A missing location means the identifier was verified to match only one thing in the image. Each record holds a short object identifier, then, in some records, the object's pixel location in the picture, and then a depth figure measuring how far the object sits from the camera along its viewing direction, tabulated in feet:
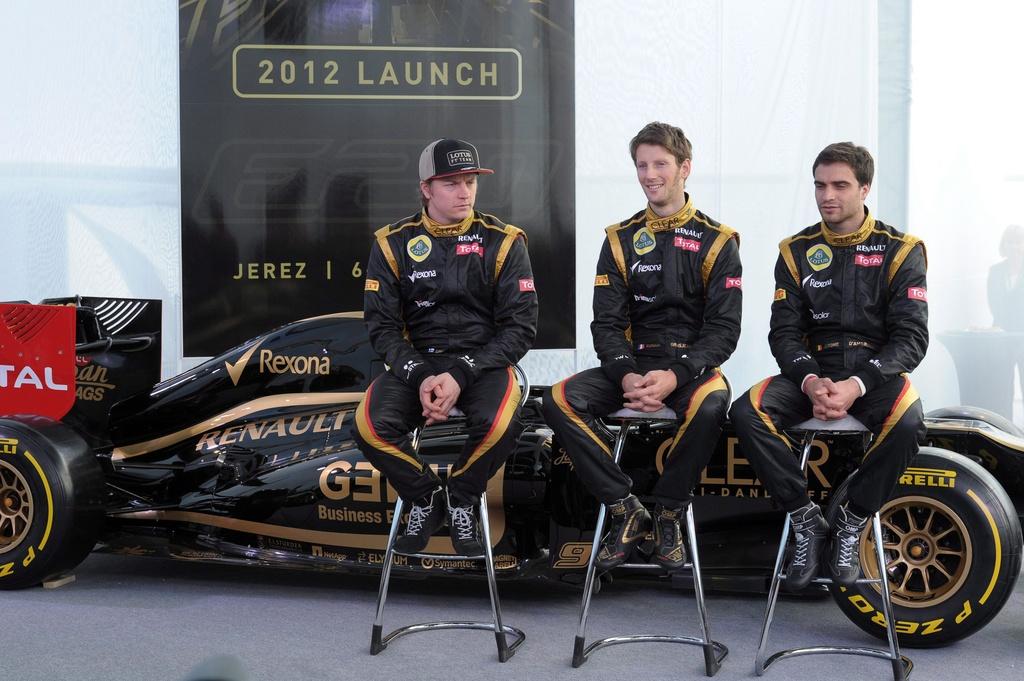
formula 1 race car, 9.11
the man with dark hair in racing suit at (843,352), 8.50
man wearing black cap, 8.98
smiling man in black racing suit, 8.80
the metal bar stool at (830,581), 8.20
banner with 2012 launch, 15.58
